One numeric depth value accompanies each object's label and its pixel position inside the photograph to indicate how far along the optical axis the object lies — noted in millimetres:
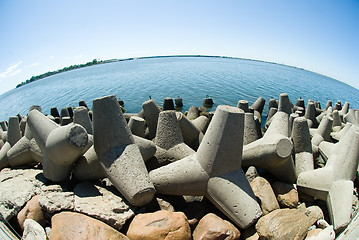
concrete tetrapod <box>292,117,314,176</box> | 3854
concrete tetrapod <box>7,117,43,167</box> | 3645
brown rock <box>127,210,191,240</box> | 2188
